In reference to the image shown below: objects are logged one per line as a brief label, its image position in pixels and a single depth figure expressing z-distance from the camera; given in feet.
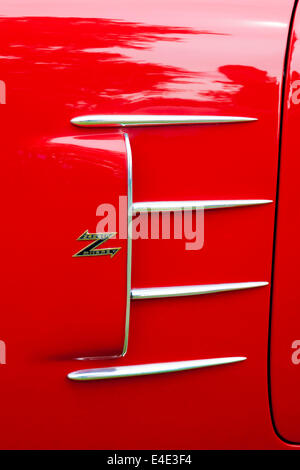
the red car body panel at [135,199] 5.66
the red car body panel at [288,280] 5.83
